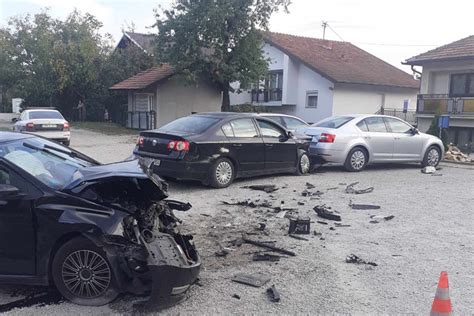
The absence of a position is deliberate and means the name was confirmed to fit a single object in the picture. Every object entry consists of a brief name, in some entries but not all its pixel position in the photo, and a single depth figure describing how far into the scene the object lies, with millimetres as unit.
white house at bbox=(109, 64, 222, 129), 27297
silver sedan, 11859
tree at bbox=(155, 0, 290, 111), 23156
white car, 16797
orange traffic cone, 3652
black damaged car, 4027
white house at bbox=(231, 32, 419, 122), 27156
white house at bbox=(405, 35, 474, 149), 21062
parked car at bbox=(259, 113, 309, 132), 13641
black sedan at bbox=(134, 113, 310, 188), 8844
